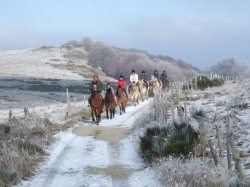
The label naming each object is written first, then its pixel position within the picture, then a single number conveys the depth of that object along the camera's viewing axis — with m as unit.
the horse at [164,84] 42.34
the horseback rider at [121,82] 30.26
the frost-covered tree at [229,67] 114.46
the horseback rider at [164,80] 42.50
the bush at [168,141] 14.39
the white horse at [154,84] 39.25
